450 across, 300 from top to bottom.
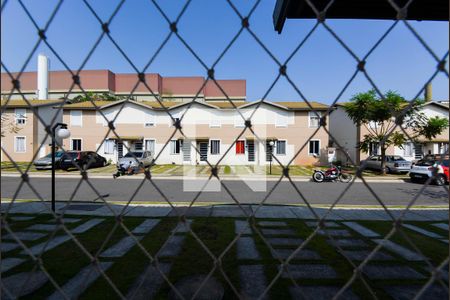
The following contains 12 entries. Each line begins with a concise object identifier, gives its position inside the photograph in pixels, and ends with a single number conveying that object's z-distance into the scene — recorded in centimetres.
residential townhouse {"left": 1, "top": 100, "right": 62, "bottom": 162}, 2188
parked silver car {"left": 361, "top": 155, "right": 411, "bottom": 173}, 1708
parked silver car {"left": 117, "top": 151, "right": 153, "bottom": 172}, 1627
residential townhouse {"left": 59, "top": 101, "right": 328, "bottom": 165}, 2191
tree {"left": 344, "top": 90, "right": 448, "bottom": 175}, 1483
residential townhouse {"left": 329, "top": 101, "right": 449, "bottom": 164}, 1944
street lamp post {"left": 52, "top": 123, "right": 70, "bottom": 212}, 625
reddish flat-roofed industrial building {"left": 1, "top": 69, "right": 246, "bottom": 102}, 4088
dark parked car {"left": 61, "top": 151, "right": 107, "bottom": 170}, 1692
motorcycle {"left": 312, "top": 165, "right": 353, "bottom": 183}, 1391
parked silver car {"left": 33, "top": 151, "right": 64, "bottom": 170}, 1734
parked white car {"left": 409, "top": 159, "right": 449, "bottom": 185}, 1195
